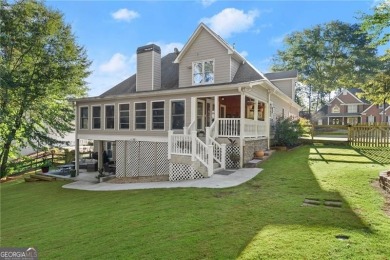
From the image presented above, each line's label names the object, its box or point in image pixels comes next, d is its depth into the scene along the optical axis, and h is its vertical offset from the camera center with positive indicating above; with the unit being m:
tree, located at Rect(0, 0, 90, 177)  19.92 +4.97
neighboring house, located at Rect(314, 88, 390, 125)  44.80 +3.72
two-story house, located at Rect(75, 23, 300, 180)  11.88 +1.13
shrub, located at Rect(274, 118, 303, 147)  17.06 -0.24
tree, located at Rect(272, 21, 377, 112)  39.75 +12.32
